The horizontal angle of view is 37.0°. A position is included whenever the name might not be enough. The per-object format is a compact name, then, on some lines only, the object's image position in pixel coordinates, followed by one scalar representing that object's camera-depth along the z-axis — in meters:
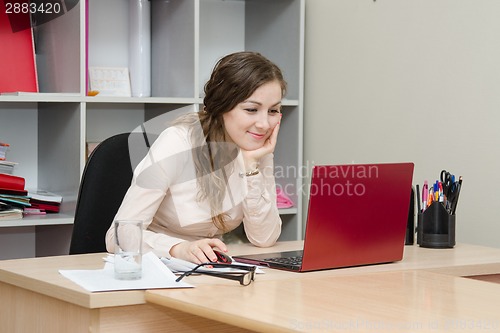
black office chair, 2.08
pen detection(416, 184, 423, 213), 2.21
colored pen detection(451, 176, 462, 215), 2.13
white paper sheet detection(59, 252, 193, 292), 1.42
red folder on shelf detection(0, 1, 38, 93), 2.73
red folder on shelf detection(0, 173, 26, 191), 2.60
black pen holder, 2.12
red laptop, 1.62
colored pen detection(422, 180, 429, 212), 2.18
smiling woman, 2.08
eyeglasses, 1.48
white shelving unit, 2.72
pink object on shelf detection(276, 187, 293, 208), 3.13
